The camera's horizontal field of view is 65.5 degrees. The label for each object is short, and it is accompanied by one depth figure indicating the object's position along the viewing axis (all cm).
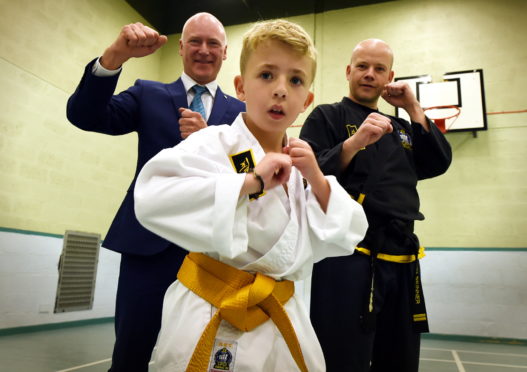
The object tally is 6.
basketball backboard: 644
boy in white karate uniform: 93
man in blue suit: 146
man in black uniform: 152
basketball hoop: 644
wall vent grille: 555
